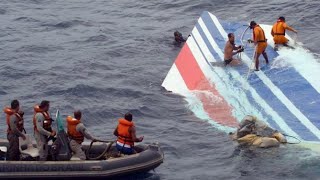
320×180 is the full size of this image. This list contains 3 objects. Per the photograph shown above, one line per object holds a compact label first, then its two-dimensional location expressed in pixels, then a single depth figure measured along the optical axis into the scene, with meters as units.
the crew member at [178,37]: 30.45
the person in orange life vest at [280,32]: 26.33
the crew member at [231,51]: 25.83
